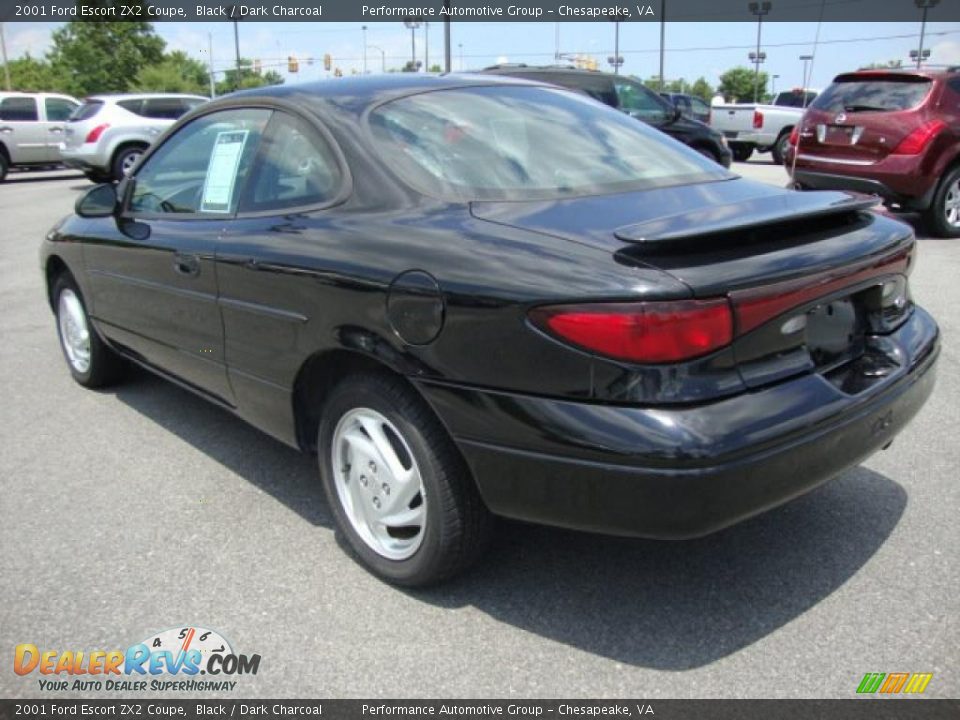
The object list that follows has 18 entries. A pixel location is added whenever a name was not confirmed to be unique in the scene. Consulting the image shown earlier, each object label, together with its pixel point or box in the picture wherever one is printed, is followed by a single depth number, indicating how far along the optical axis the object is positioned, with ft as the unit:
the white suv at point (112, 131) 50.14
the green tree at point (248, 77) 241.96
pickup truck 66.03
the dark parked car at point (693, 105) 78.00
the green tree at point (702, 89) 369.71
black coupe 6.95
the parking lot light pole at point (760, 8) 187.83
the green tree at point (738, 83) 328.90
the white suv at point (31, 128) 60.29
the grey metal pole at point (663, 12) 141.31
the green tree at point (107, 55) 167.12
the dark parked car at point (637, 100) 42.42
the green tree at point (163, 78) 163.84
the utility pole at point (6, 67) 155.22
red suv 28.04
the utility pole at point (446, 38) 86.50
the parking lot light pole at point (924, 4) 175.73
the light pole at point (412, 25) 136.52
